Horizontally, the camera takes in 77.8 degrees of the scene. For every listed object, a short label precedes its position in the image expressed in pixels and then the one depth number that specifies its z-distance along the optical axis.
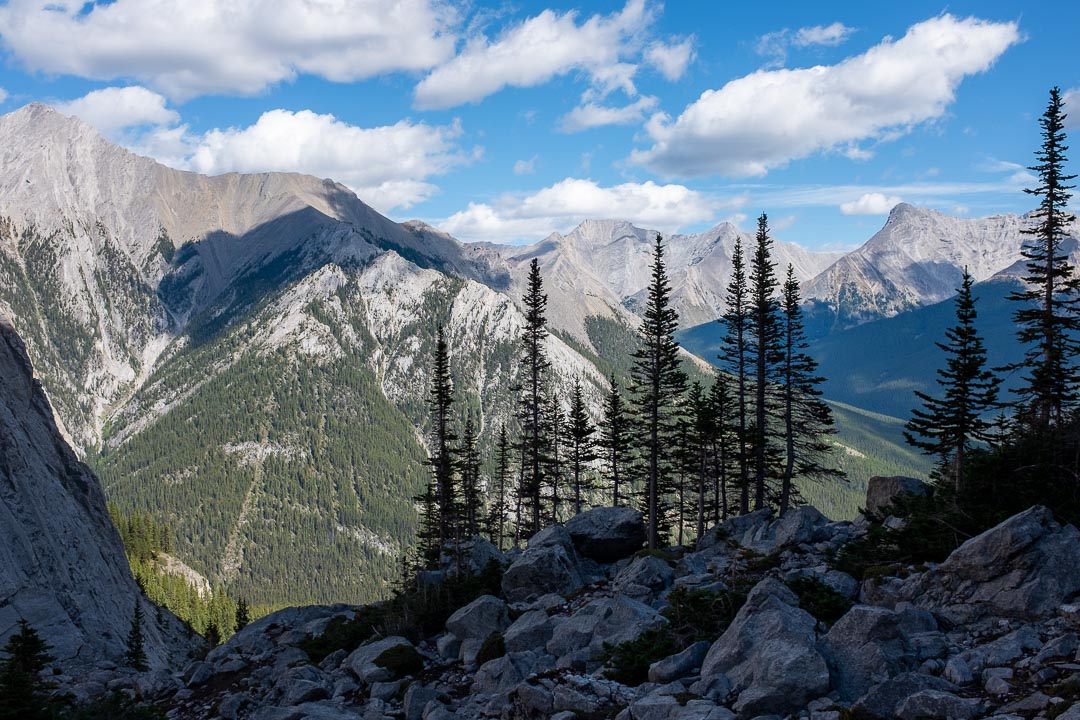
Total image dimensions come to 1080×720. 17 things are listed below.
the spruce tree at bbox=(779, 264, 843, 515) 46.88
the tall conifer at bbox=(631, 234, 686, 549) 44.22
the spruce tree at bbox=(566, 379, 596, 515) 57.12
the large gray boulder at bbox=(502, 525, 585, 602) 34.81
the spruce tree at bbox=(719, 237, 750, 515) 48.53
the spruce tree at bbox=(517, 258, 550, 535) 49.84
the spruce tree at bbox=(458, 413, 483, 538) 59.75
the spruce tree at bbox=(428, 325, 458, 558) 45.19
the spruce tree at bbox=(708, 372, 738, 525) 47.47
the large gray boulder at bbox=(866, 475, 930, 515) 34.00
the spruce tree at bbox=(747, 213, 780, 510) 46.94
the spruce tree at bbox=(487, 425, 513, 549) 62.56
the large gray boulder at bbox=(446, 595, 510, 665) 30.00
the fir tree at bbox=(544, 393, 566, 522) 59.31
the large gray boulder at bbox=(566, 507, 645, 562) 41.56
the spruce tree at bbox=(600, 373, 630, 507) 56.50
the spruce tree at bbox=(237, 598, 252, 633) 83.54
